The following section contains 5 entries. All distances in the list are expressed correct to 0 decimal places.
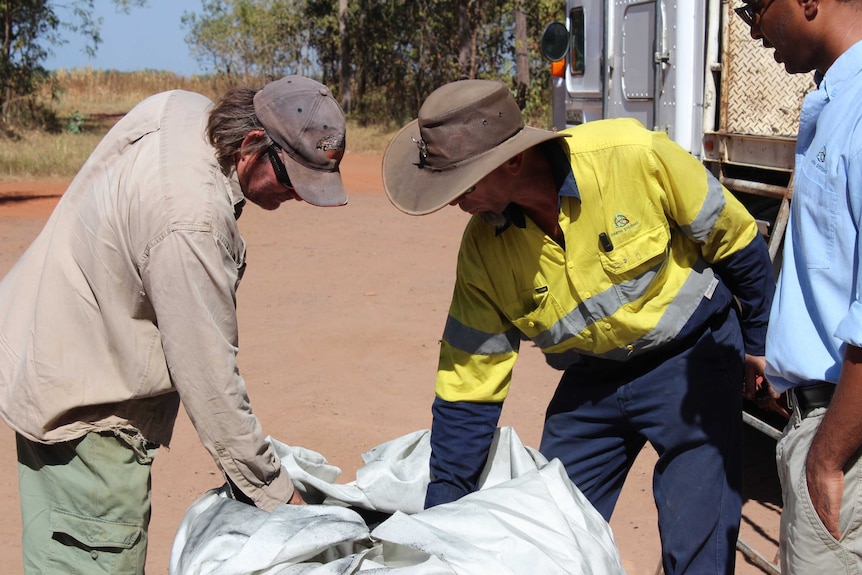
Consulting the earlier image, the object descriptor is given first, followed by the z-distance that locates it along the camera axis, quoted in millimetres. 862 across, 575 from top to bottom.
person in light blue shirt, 1764
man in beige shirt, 2170
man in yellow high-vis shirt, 2414
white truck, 4273
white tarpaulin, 1854
